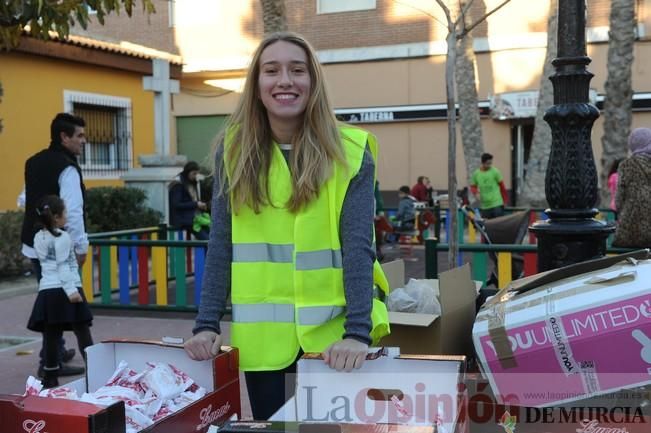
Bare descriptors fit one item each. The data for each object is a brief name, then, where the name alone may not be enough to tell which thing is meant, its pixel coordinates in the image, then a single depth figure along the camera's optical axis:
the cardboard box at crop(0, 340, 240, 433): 1.77
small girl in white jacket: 5.18
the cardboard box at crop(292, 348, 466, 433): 2.08
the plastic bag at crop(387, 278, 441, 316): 3.25
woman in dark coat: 9.83
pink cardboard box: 2.38
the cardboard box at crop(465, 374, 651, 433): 2.41
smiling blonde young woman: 2.20
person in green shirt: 13.21
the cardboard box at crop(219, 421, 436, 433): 1.63
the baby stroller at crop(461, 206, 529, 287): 7.05
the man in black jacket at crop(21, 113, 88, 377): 5.39
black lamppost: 3.63
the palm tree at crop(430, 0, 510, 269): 5.34
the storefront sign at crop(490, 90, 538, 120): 19.70
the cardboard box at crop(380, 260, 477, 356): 3.00
